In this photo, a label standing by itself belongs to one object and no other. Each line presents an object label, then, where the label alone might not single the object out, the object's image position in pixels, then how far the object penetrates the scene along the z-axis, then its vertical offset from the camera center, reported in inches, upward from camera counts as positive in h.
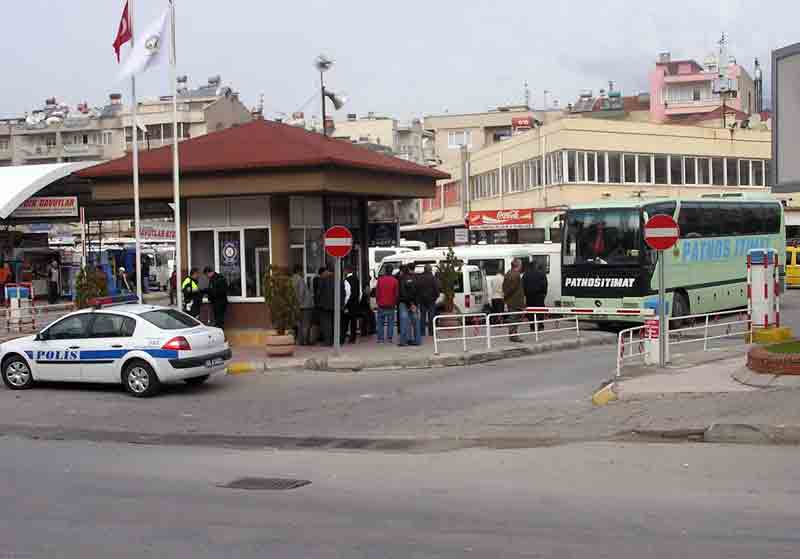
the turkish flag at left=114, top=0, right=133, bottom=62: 945.5 +225.6
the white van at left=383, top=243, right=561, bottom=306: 1277.1 +7.7
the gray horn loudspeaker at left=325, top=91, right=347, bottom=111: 1060.1 +175.8
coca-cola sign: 1802.4 +79.2
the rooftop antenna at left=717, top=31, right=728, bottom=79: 3790.6 +735.7
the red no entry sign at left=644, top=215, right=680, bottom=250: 661.9 +17.1
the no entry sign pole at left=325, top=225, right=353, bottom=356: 783.1 +17.8
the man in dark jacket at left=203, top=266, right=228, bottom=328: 906.7 -20.0
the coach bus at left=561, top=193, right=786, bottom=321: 1088.8 +1.5
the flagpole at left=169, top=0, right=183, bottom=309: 877.7 +73.2
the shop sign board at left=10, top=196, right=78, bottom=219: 1309.1 +89.7
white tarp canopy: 1199.6 +117.0
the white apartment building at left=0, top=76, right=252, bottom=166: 3432.6 +488.8
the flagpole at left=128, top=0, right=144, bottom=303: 925.8 +83.3
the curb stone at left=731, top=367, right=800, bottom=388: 554.9 -70.1
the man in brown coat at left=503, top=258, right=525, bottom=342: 989.2 -28.5
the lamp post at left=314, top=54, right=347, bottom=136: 1015.6 +183.7
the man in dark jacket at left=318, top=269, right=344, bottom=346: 884.0 -32.0
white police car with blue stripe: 689.6 -53.5
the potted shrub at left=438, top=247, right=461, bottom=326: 1021.2 -18.3
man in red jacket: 906.1 -27.8
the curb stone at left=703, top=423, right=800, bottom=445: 454.0 -81.0
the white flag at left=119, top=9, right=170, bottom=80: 921.5 +203.4
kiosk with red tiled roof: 887.7 +70.7
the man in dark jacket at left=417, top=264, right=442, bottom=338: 911.0 -23.2
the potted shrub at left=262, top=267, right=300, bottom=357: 836.6 -33.6
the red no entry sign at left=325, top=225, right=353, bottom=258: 783.1 +20.2
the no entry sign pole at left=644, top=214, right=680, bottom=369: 661.9 +14.3
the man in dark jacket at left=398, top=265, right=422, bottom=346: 900.6 -38.9
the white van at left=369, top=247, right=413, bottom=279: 1621.6 +19.4
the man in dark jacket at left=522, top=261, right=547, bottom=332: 1034.7 -25.7
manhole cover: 397.7 -85.4
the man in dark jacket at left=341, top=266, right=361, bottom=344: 932.6 -33.5
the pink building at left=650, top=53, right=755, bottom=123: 3676.2 +624.6
